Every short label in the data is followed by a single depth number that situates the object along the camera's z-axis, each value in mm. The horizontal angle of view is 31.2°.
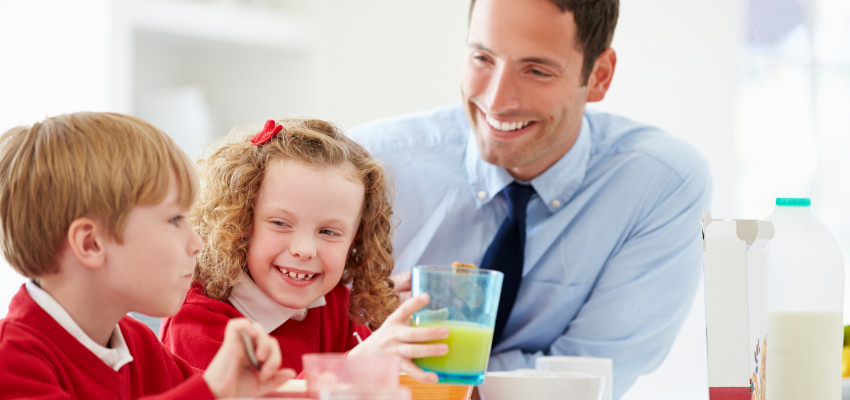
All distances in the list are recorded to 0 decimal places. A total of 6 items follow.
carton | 1825
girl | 1970
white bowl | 1763
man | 2520
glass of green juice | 1615
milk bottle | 1852
